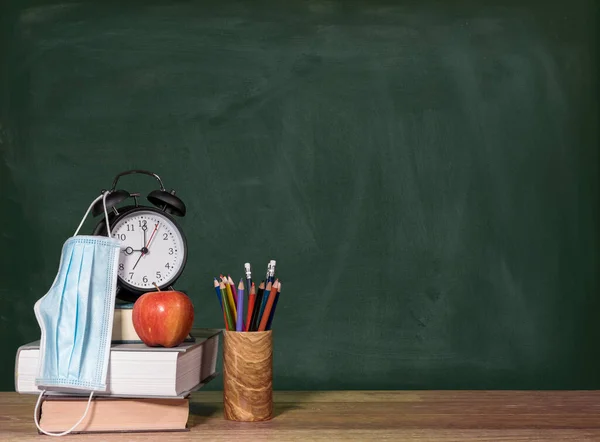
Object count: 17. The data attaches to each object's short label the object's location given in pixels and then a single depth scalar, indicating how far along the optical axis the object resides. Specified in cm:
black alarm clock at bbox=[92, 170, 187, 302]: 139
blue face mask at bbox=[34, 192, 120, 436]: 127
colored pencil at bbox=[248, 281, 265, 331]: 140
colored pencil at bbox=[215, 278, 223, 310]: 140
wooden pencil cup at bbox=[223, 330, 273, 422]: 137
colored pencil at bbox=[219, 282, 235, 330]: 139
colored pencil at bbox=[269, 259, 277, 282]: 142
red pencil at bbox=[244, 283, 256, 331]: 139
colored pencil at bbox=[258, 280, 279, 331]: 140
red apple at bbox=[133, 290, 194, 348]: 131
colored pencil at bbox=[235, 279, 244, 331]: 138
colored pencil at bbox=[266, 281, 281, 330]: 140
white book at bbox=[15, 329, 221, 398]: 127
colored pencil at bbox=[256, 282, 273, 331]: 140
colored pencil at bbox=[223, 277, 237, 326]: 140
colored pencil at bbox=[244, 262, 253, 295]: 139
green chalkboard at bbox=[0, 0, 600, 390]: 194
